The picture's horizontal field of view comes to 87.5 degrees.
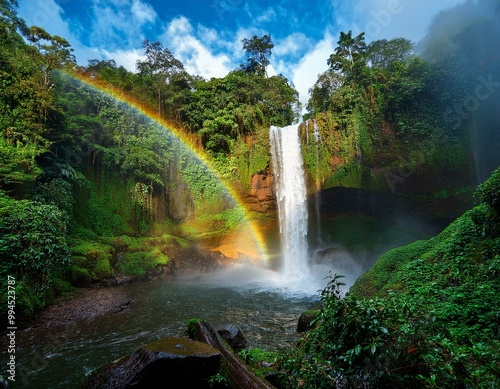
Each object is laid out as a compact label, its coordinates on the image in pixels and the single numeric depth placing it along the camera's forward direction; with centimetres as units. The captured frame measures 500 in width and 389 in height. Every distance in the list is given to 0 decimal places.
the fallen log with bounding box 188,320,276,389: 324
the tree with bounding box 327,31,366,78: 2370
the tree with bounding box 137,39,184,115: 2131
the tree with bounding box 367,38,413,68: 2535
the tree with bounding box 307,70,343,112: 2073
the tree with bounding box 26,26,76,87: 1395
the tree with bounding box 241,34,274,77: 2983
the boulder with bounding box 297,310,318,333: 676
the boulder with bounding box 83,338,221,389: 339
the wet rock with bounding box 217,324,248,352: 590
